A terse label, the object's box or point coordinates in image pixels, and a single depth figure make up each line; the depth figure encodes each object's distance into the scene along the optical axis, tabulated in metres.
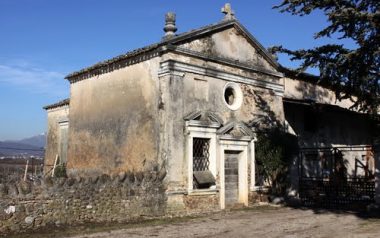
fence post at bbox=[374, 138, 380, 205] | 14.20
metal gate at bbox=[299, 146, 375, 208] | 16.30
